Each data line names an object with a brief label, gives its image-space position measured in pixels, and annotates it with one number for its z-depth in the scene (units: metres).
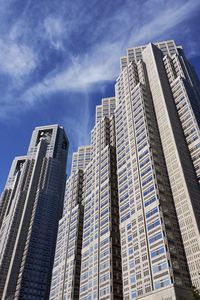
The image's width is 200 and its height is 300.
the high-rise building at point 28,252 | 161.12
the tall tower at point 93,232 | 103.75
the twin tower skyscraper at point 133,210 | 87.25
